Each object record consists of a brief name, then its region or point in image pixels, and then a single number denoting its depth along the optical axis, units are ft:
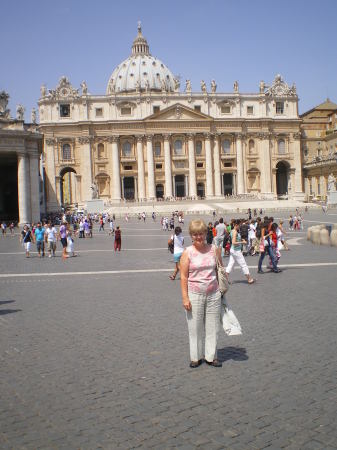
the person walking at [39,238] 58.39
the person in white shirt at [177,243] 39.88
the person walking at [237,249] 34.55
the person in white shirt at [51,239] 58.49
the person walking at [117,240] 61.36
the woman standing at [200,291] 16.55
